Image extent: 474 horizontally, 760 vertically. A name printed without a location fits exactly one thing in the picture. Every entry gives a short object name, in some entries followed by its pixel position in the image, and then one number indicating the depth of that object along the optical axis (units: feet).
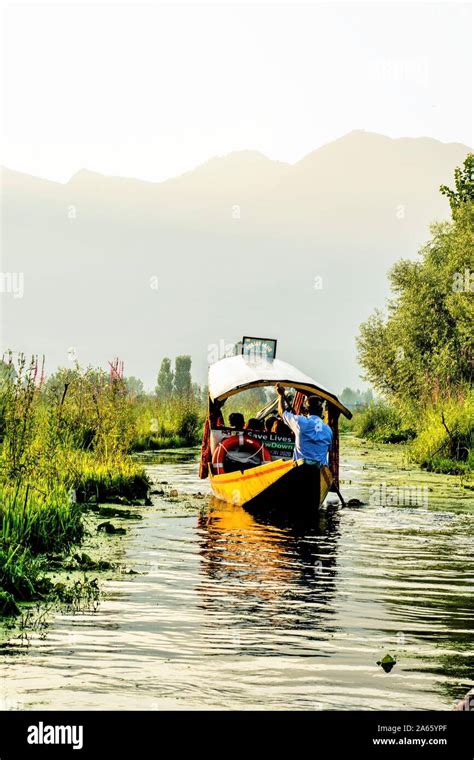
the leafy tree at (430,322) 134.21
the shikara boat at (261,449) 57.06
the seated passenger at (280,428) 71.41
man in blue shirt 56.49
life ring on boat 67.62
